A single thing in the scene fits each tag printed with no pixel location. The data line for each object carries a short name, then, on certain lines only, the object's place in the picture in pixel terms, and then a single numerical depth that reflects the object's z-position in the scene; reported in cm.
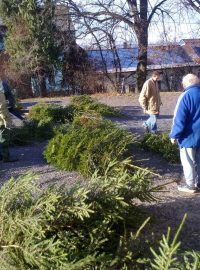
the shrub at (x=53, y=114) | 700
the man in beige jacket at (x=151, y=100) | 607
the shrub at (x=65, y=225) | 188
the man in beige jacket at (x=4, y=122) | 476
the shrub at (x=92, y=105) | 791
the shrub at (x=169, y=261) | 165
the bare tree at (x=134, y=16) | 1525
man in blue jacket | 355
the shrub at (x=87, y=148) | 414
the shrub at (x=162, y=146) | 478
